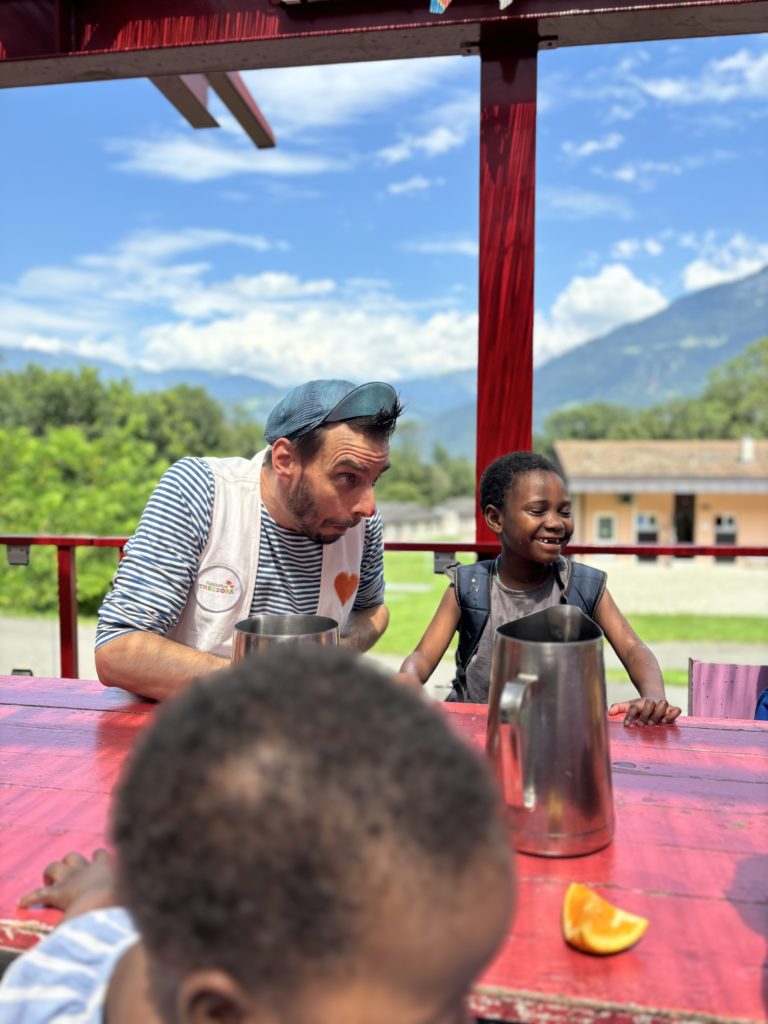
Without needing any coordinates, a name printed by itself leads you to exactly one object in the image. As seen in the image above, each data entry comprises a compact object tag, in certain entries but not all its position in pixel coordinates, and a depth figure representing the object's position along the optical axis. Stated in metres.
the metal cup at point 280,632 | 1.15
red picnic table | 0.76
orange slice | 0.80
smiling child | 1.99
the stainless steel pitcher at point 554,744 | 0.96
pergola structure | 2.81
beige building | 59.16
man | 1.65
